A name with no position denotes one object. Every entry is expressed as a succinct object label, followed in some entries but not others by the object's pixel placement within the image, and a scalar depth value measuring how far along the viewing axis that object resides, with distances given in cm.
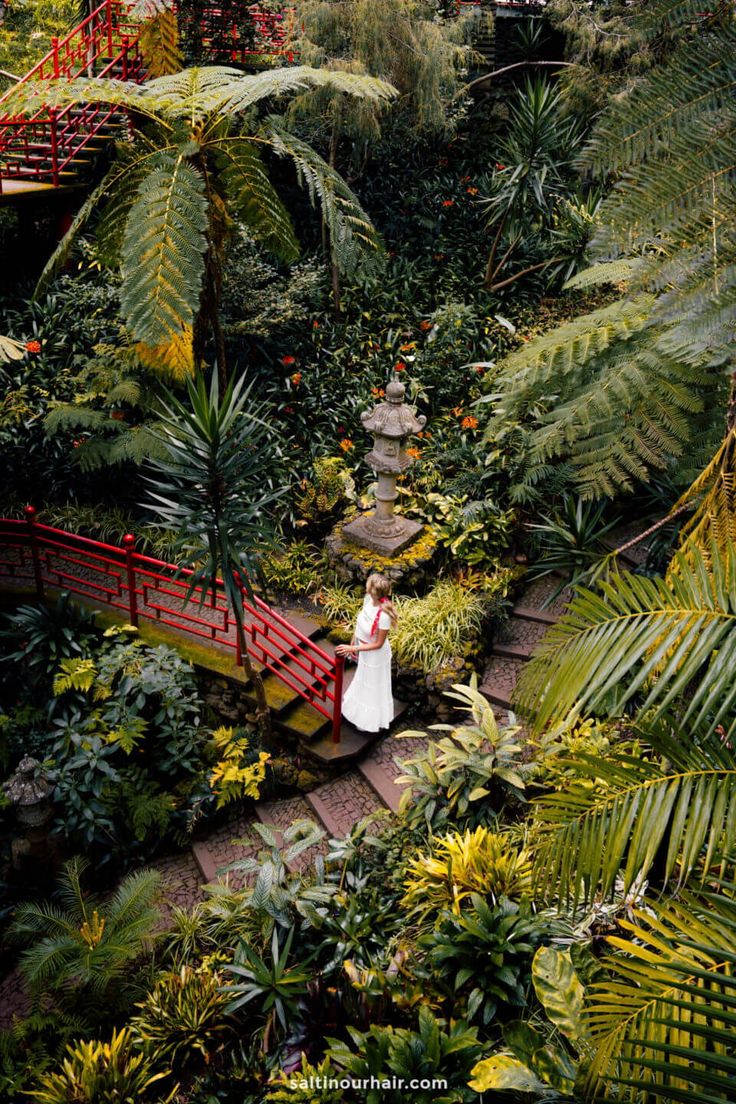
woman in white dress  571
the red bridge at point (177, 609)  618
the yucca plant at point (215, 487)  496
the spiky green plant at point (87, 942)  452
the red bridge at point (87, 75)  832
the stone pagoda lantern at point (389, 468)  672
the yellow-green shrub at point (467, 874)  448
